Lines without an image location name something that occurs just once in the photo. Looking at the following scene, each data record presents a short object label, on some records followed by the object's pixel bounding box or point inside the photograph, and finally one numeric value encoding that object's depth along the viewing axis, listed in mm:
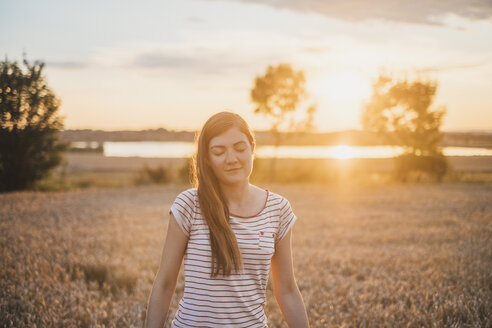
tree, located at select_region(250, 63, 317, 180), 31938
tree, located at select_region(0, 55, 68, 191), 14649
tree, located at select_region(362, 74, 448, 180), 33062
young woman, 2639
